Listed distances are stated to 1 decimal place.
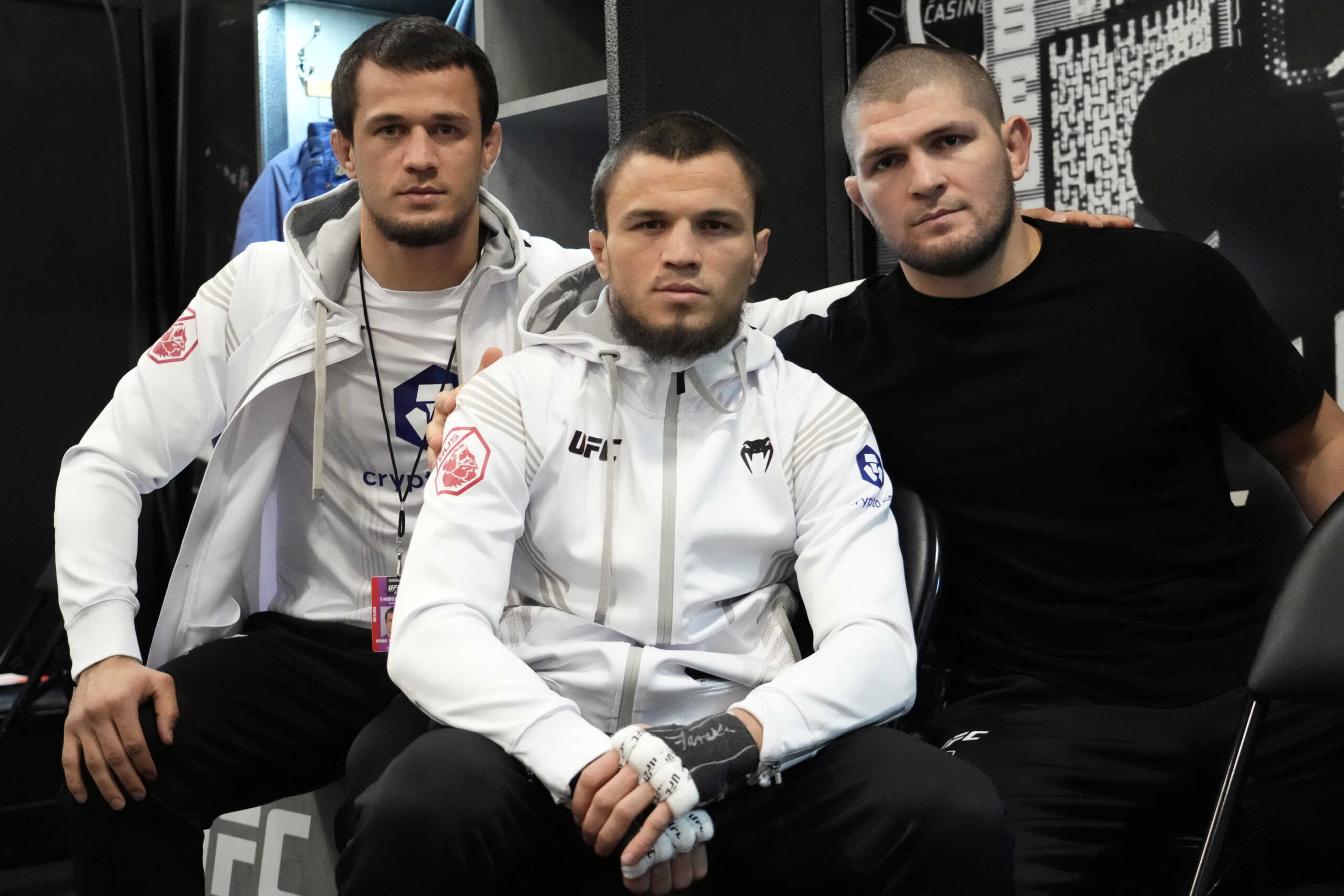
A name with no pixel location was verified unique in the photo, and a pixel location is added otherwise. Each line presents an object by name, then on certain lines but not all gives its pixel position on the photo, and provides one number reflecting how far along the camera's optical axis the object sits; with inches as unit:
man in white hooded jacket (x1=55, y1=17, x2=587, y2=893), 70.6
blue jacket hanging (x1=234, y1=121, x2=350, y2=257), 127.4
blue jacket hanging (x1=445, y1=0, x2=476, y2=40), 107.3
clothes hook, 130.4
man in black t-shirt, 61.9
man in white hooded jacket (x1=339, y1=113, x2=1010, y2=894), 50.3
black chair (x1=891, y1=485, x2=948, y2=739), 63.3
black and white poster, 77.8
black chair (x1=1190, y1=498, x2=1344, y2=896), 52.4
